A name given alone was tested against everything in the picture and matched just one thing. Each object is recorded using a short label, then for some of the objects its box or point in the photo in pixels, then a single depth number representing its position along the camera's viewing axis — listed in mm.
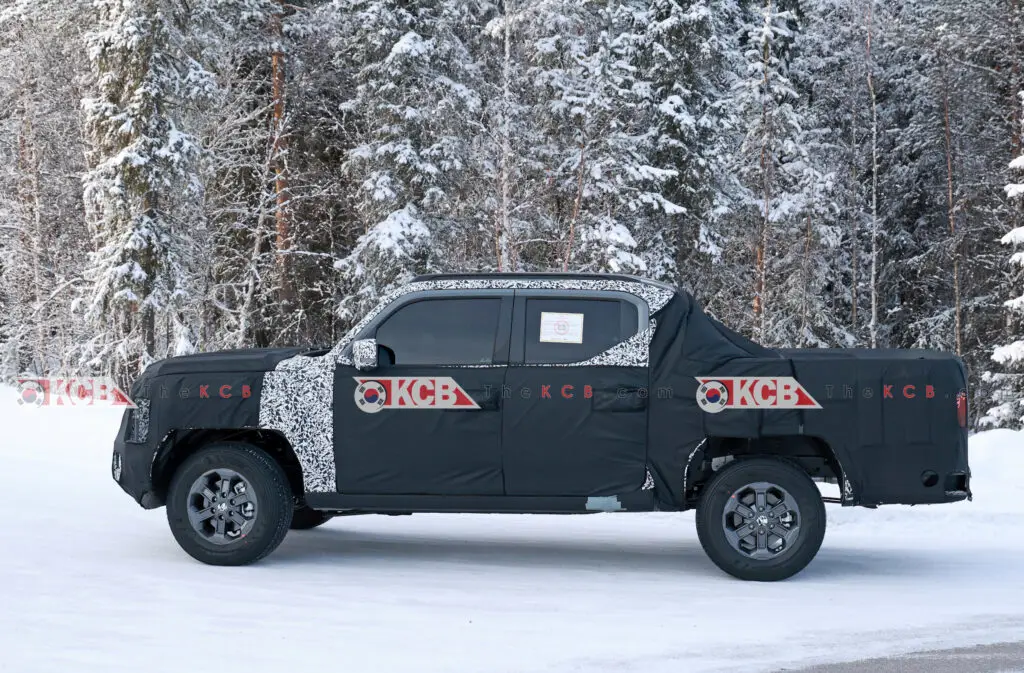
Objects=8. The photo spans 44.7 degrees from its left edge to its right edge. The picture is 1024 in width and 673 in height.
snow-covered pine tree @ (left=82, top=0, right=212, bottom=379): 24453
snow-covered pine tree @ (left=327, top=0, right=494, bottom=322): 27328
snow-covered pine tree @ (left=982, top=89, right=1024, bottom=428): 26469
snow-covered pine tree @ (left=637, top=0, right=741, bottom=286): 32156
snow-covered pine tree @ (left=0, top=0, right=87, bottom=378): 32250
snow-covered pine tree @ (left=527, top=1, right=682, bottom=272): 29188
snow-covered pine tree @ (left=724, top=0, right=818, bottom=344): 33438
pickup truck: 8031
